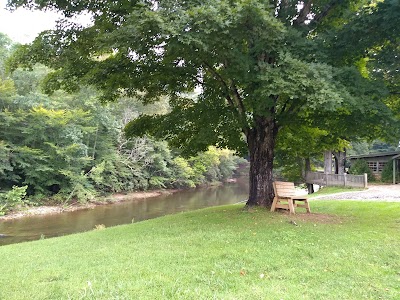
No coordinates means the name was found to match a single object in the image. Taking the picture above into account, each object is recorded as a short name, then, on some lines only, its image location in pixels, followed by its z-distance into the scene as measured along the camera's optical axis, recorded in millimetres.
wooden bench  8867
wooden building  25995
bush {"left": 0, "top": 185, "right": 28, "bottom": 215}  21797
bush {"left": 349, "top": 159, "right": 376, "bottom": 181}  27094
